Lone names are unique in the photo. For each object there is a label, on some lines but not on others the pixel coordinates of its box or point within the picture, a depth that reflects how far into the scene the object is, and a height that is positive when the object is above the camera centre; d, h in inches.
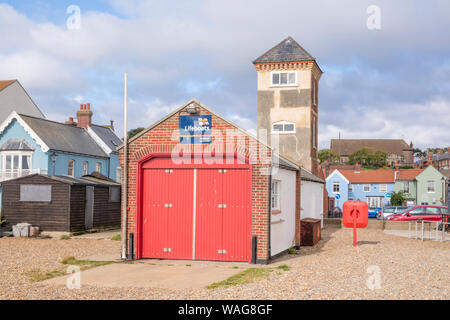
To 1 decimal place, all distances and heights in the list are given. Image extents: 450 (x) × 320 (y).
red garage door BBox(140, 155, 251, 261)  547.5 -29.8
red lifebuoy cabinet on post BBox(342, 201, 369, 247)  688.4 -36.8
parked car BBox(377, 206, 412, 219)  1356.8 -60.0
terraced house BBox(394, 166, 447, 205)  2529.5 +6.0
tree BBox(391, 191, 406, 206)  2442.2 -54.7
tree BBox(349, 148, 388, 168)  4628.4 +284.9
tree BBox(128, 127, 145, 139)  2974.9 +349.7
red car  1153.4 -60.9
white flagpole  561.9 -4.4
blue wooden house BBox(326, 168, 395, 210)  2632.9 +15.8
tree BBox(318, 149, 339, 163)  4772.6 +322.0
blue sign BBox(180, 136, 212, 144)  557.3 +54.8
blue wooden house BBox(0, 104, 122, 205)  1256.8 +99.5
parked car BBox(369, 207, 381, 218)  2042.3 -96.6
